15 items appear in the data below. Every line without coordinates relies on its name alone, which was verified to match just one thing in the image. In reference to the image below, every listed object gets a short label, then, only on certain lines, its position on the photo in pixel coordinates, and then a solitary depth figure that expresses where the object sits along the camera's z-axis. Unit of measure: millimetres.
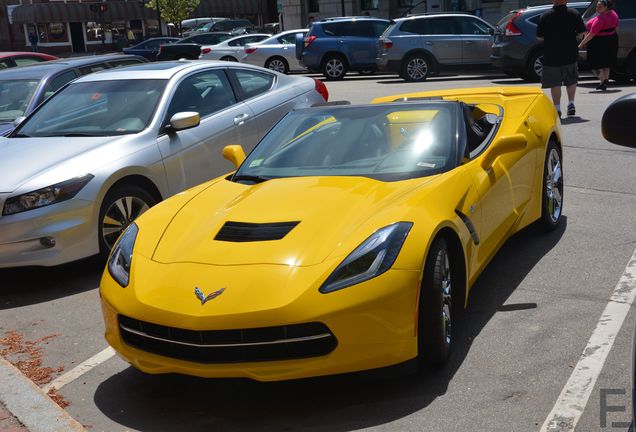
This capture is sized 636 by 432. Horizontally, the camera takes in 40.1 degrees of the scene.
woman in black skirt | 15000
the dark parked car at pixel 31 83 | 9219
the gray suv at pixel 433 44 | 20688
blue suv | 24141
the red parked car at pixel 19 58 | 12367
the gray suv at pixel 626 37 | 16281
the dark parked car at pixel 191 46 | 27408
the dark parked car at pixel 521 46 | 17969
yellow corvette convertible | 3895
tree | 55759
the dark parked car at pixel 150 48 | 36750
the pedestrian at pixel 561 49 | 12172
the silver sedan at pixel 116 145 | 6289
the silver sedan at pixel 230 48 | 27281
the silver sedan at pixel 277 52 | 26219
